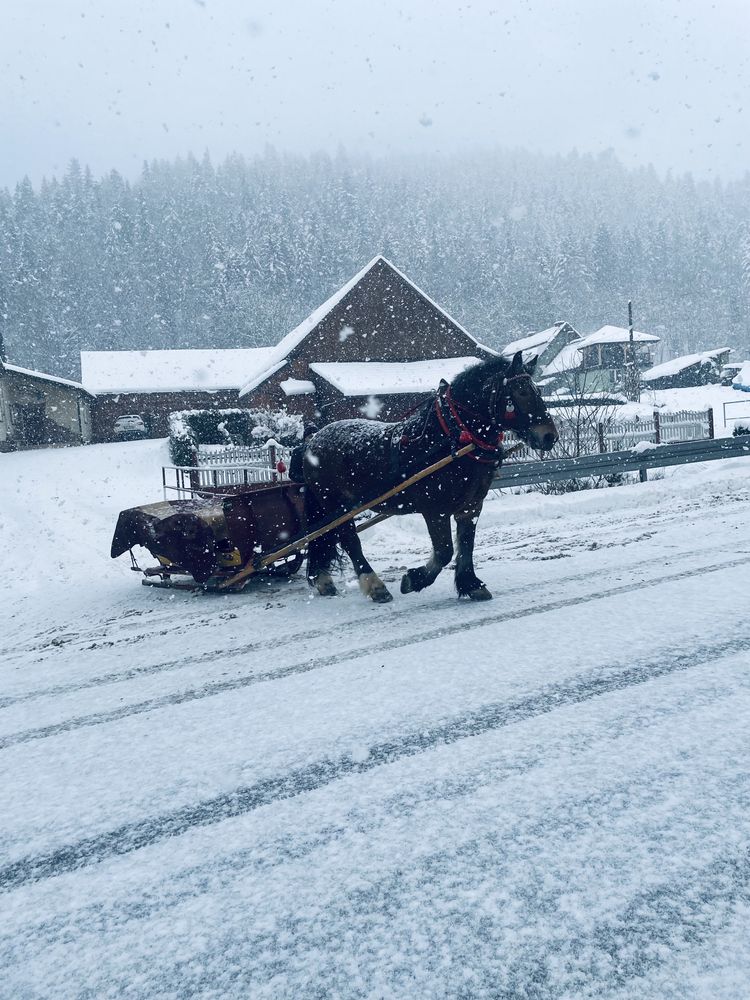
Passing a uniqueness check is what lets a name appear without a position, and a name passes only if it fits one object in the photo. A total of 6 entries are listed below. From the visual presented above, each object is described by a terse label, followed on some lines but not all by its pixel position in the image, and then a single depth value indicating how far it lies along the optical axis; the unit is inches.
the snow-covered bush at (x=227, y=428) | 1040.2
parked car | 1637.6
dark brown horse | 203.6
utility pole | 2024.9
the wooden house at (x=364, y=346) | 1220.5
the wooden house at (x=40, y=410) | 1563.7
